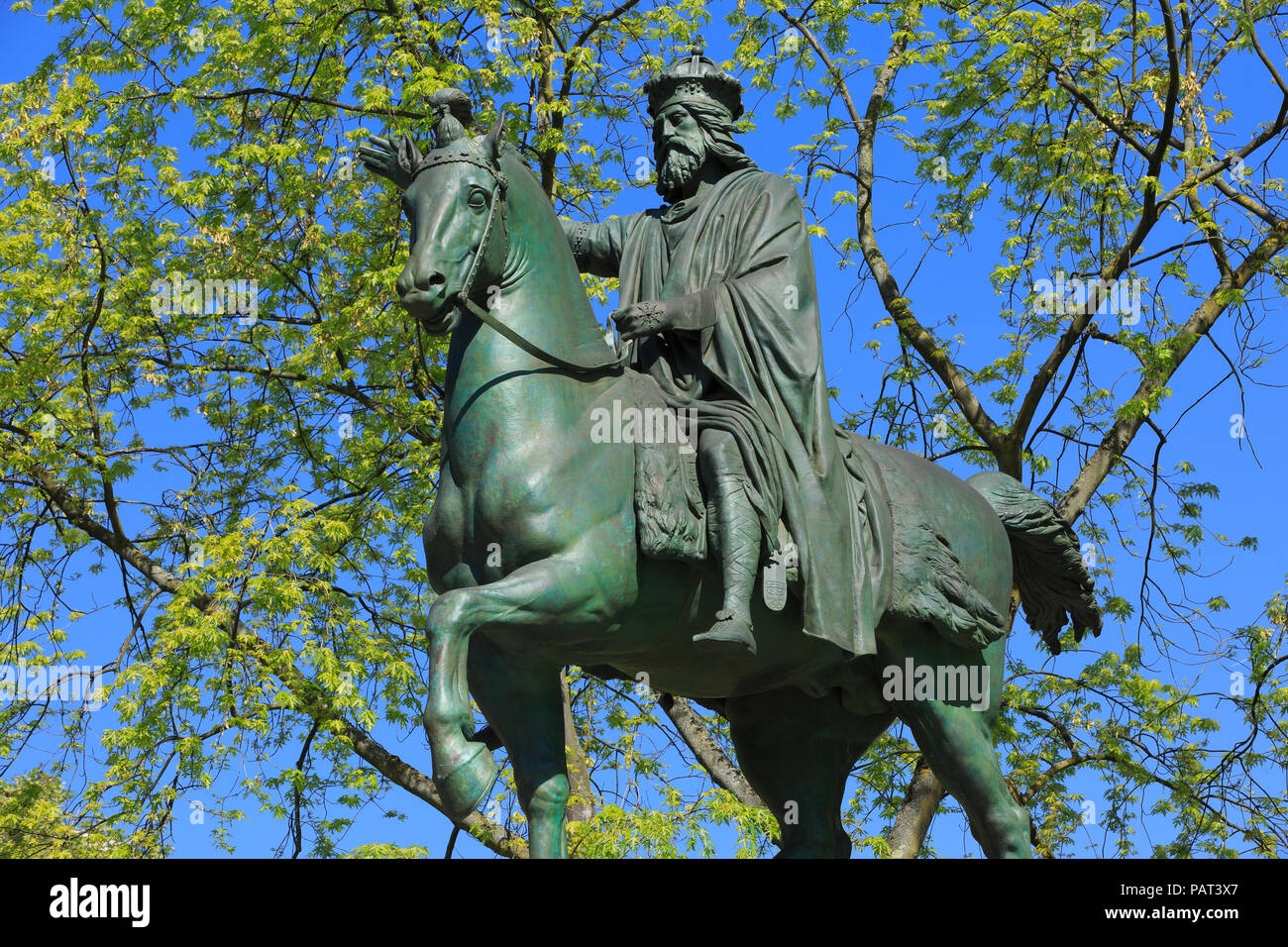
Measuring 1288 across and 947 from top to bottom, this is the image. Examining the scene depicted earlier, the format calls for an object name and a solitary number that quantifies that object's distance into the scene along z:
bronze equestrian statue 6.30
